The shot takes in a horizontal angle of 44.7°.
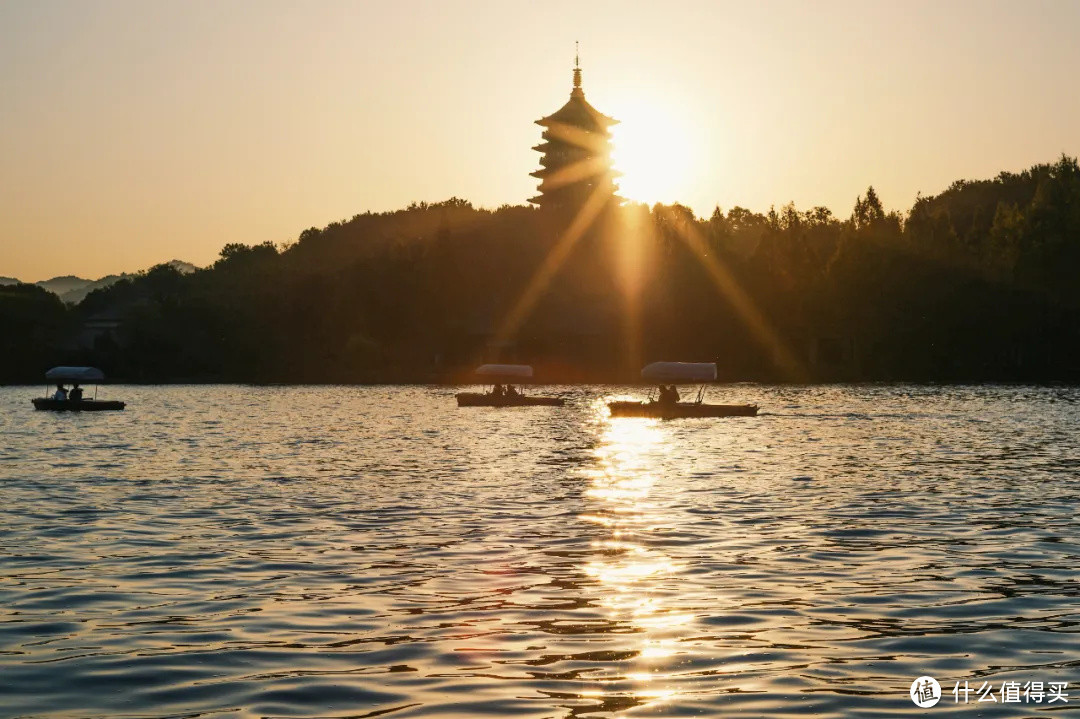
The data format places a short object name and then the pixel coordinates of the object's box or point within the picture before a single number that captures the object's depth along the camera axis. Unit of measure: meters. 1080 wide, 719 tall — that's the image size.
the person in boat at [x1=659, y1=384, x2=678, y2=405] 57.90
